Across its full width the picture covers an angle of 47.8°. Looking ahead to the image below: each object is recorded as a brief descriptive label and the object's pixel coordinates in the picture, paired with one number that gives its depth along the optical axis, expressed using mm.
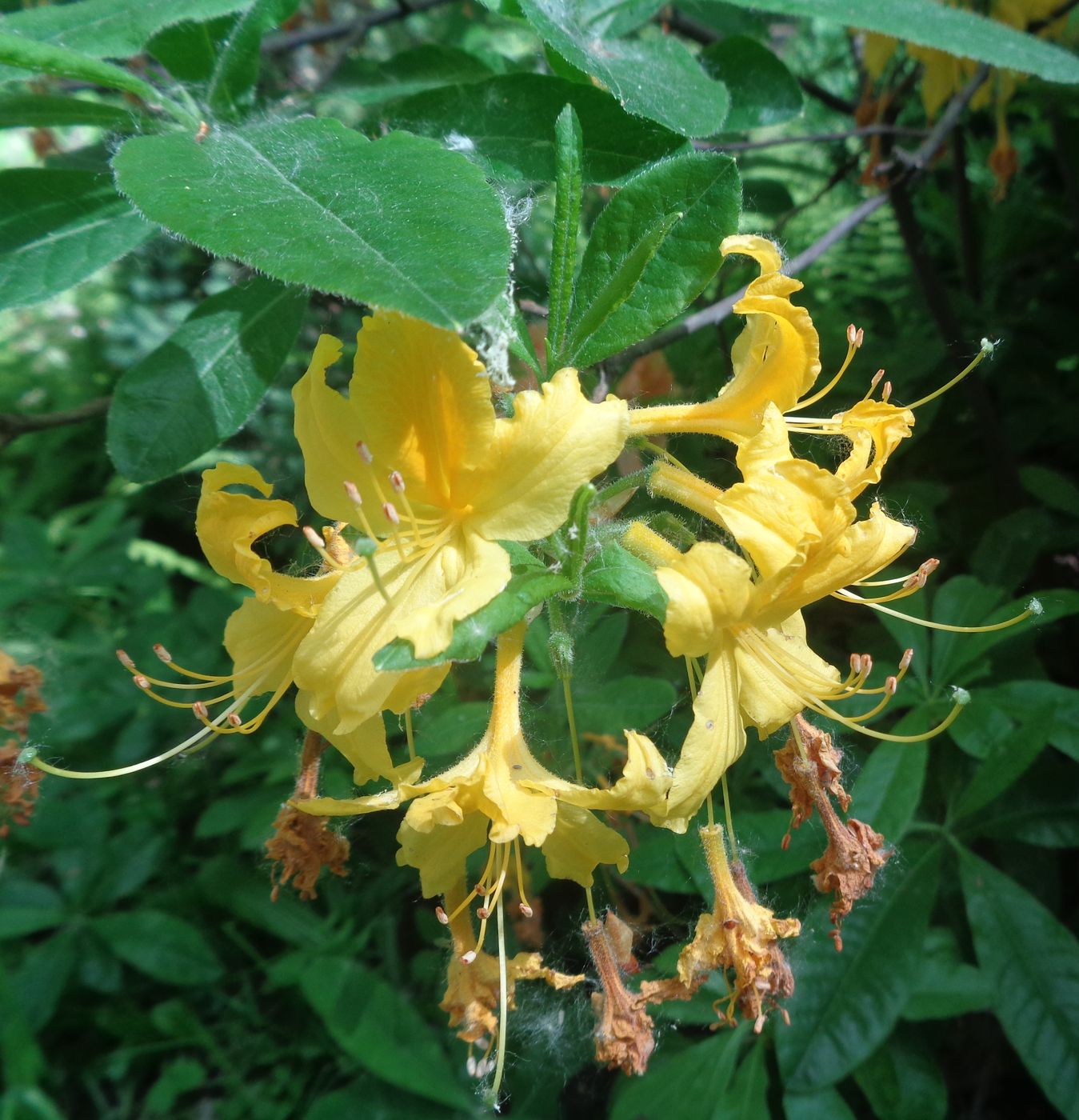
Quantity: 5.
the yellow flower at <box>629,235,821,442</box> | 169
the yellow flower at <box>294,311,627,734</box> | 155
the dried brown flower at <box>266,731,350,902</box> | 188
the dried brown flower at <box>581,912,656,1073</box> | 182
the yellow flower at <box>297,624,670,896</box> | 158
